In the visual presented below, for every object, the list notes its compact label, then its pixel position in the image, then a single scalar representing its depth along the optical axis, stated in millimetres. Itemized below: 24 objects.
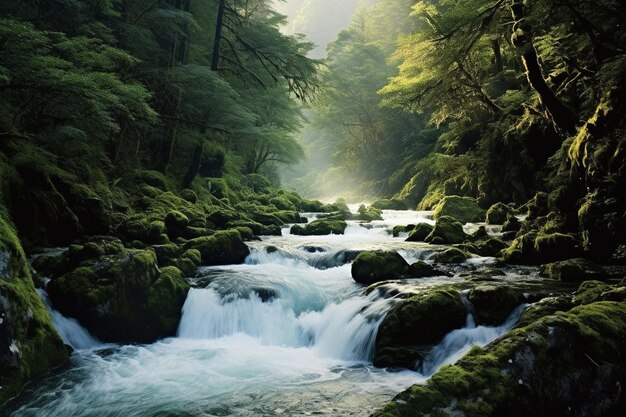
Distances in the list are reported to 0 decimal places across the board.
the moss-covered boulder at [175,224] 12287
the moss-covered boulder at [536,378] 3000
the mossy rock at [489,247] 11812
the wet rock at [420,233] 15102
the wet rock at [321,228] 17250
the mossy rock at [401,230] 16859
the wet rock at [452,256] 10942
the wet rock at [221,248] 11258
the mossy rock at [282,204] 23734
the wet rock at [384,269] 9586
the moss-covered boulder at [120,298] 7223
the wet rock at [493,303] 6566
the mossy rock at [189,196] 17328
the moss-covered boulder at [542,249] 10031
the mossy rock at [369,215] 21755
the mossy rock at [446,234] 13836
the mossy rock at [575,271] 8290
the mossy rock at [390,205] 29200
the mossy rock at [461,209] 18797
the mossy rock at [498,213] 17016
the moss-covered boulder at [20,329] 5219
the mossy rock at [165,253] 9789
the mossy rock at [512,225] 14323
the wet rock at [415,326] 6293
